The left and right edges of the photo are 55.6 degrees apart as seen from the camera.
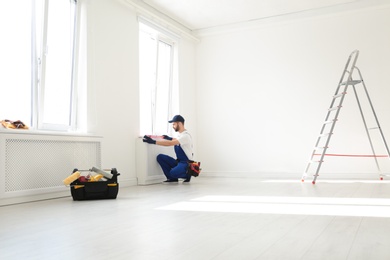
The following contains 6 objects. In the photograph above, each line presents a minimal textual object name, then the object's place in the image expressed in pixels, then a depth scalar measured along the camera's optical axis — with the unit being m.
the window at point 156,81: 6.60
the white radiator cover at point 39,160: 3.87
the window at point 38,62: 4.19
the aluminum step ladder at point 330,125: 6.08
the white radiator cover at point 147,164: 5.97
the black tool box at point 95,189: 4.11
